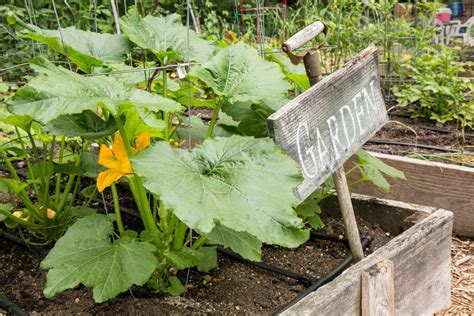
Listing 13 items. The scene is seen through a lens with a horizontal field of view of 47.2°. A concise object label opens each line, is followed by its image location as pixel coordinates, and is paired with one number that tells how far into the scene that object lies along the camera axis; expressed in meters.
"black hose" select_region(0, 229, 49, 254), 1.44
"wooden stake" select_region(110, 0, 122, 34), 1.49
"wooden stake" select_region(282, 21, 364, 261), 1.09
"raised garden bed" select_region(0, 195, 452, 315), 1.19
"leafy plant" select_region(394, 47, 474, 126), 2.95
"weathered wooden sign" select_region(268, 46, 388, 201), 1.02
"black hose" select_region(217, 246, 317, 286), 1.37
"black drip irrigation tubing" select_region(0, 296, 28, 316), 1.16
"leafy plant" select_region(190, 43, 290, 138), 1.17
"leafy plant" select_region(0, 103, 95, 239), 1.39
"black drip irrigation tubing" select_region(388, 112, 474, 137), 2.92
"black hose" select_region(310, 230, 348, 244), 1.60
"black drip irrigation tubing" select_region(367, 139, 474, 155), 2.48
